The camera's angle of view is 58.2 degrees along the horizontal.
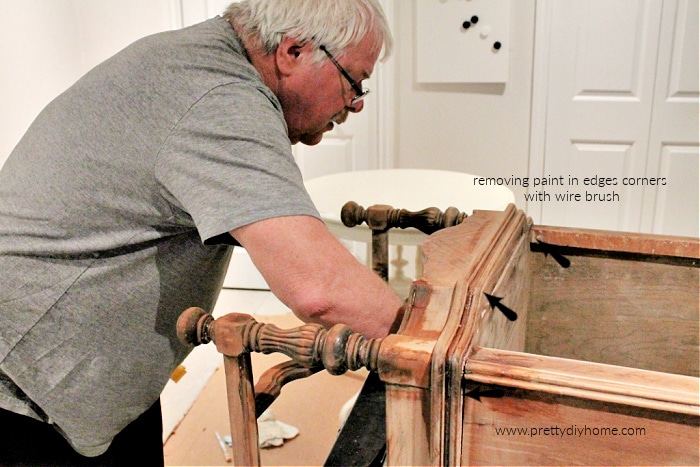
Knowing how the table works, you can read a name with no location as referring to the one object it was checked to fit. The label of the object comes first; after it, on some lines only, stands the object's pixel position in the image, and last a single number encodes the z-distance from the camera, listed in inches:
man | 30.4
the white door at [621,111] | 104.9
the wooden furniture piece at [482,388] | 25.2
